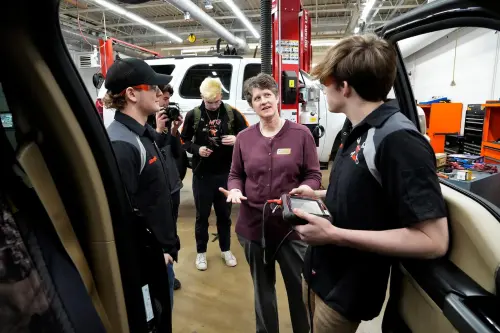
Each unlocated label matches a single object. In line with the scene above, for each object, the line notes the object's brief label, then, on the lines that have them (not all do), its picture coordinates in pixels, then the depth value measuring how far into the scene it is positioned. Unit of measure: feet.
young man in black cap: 5.13
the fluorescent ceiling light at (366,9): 25.89
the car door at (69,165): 2.39
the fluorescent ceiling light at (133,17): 27.19
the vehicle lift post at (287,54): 11.91
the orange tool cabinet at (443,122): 21.22
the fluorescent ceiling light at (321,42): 38.58
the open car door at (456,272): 2.67
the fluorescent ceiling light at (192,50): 40.07
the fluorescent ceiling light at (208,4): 24.76
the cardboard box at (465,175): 8.82
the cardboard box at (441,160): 10.05
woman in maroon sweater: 6.31
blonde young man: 10.30
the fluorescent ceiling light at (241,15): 27.99
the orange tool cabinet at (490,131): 13.48
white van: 16.62
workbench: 8.62
